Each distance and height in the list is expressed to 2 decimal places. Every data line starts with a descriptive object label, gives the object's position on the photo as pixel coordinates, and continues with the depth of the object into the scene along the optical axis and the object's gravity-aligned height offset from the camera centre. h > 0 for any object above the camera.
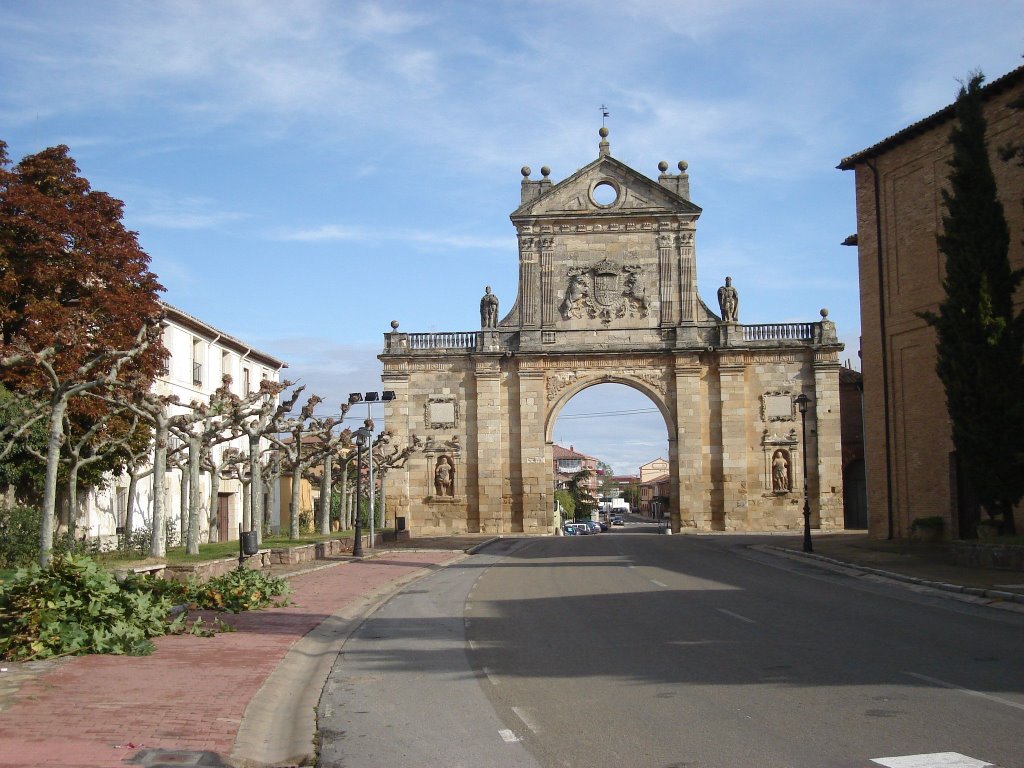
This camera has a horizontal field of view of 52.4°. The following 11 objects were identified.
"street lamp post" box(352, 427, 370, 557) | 31.02 -0.19
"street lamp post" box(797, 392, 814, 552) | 29.68 -1.58
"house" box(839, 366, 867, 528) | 52.16 +0.75
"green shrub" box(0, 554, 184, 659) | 10.86 -1.52
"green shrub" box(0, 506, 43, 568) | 20.75 -1.27
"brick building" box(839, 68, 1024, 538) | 29.27 +4.39
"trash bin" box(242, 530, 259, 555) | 20.60 -1.45
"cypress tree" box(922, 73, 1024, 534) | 23.69 +3.06
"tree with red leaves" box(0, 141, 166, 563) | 24.69 +4.99
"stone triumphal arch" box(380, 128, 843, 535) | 48.88 +4.52
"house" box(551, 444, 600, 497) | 134.50 +0.56
